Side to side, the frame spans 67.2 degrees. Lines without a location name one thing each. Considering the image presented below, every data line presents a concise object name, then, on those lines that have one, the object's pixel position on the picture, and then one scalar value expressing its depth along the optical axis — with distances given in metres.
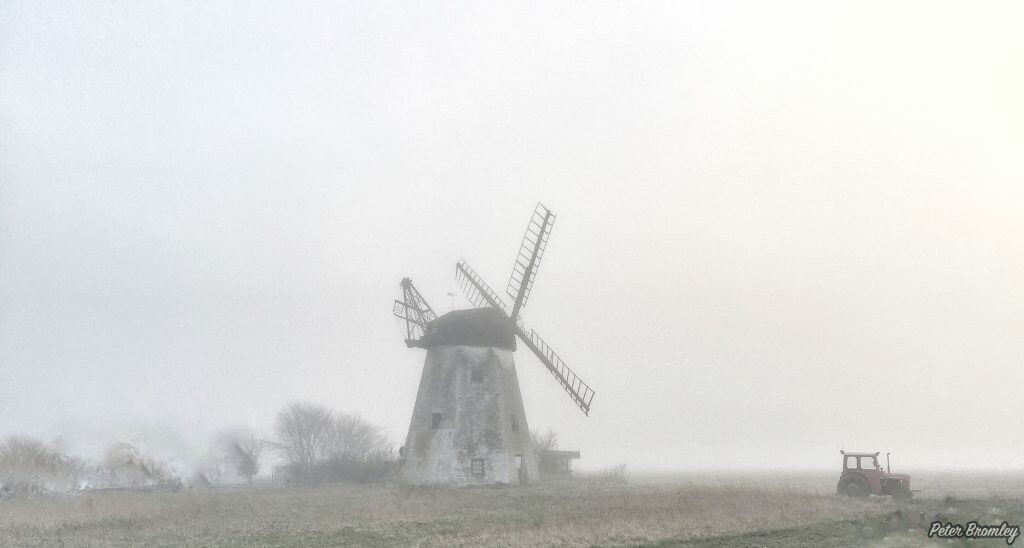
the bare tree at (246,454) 54.34
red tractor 27.84
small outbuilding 49.88
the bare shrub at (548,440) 67.86
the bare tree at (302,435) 54.06
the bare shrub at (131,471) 44.47
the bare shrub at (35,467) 39.72
